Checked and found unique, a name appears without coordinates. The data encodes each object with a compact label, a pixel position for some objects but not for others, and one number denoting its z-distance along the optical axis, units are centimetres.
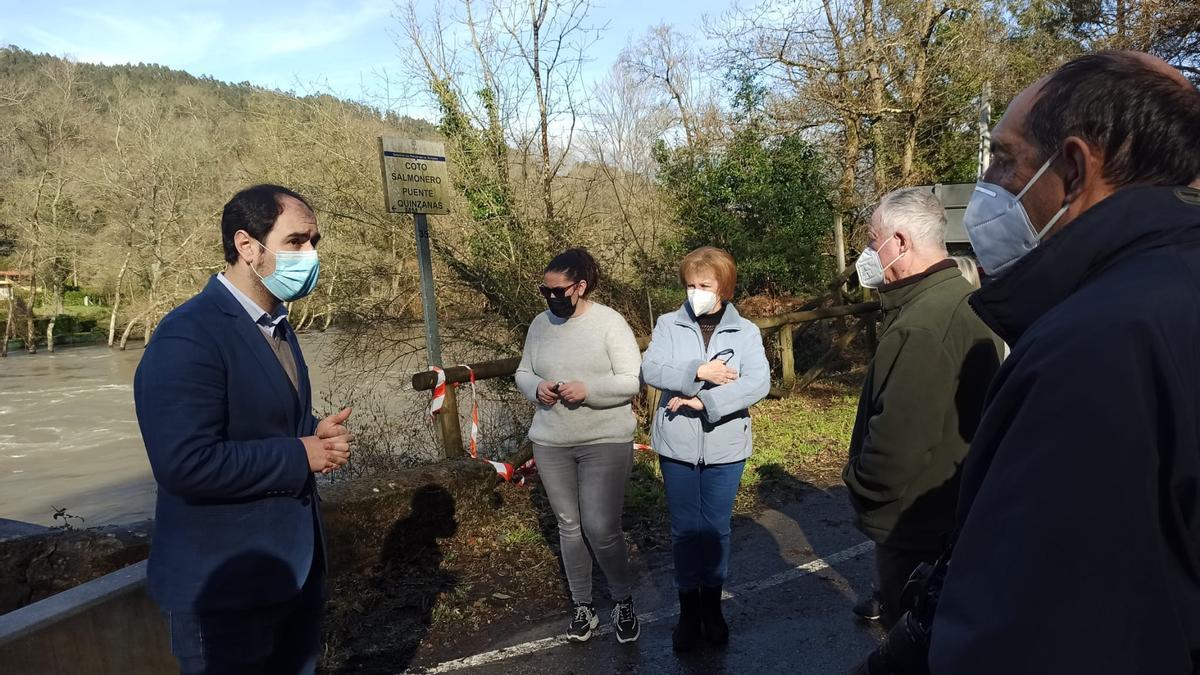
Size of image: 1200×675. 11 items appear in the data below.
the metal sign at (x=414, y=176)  529
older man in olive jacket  240
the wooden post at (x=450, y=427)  524
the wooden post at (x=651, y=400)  738
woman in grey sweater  349
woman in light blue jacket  341
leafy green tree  1201
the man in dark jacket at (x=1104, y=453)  85
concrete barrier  233
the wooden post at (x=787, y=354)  955
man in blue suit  196
